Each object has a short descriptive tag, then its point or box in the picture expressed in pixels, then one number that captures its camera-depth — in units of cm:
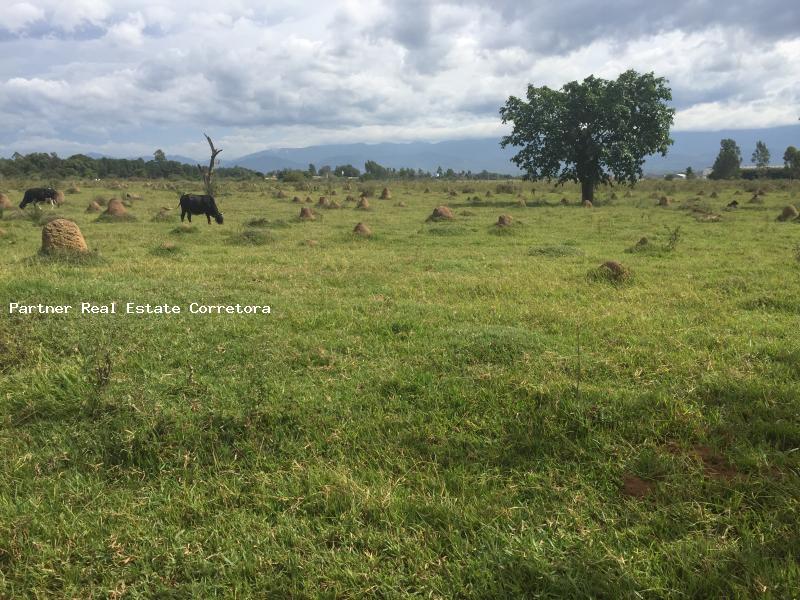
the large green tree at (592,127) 2772
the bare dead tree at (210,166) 2347
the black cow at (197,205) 1872
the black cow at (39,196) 2239
